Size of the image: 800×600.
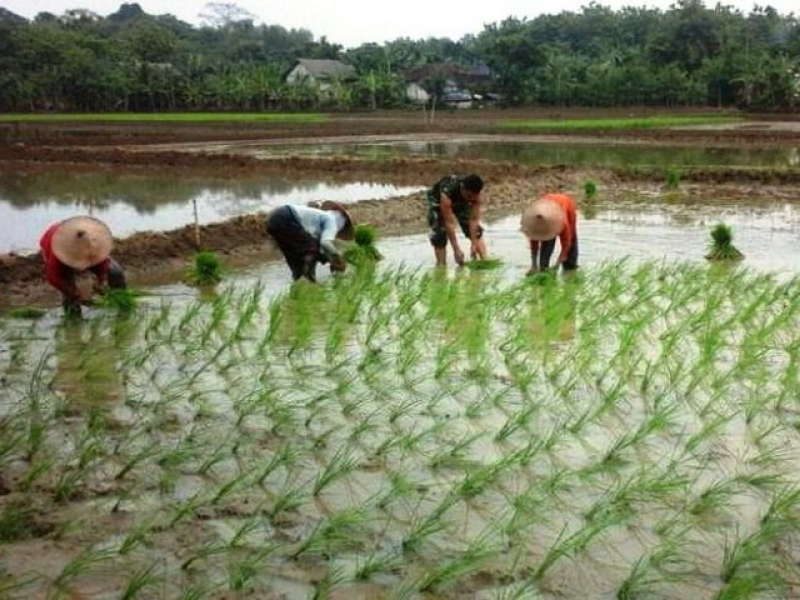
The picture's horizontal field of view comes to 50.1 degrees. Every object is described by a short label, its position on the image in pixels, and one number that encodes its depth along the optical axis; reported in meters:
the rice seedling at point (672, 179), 14.23
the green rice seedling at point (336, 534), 2.83
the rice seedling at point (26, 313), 6.39
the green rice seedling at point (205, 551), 2.78
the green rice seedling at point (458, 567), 2.60
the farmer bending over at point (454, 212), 7.55
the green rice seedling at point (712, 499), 3.10
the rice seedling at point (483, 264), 7.58
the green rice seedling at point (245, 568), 2.63
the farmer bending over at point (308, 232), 6.92
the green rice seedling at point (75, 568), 2.64
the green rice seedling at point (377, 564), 2.69
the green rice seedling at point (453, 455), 3.53
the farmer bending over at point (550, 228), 6.74
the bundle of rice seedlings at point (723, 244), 8.08
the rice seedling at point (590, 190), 12.95
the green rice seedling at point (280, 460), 3.38
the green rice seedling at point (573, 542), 2.67
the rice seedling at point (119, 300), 6.16
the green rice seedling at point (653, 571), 2.59
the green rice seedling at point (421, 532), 2.85
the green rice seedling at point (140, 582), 2.53
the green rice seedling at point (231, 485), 3.17
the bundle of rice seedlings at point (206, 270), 7.55
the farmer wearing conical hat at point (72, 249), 5.81
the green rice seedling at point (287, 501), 3.10
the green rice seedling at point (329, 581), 2.57
